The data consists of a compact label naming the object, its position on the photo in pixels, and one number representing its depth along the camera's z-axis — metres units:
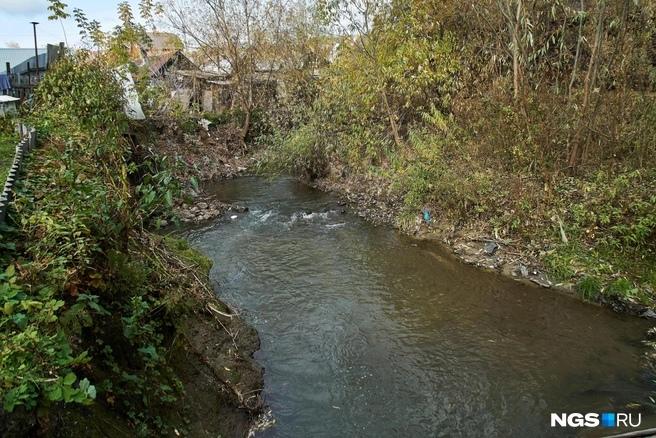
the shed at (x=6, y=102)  9.65
